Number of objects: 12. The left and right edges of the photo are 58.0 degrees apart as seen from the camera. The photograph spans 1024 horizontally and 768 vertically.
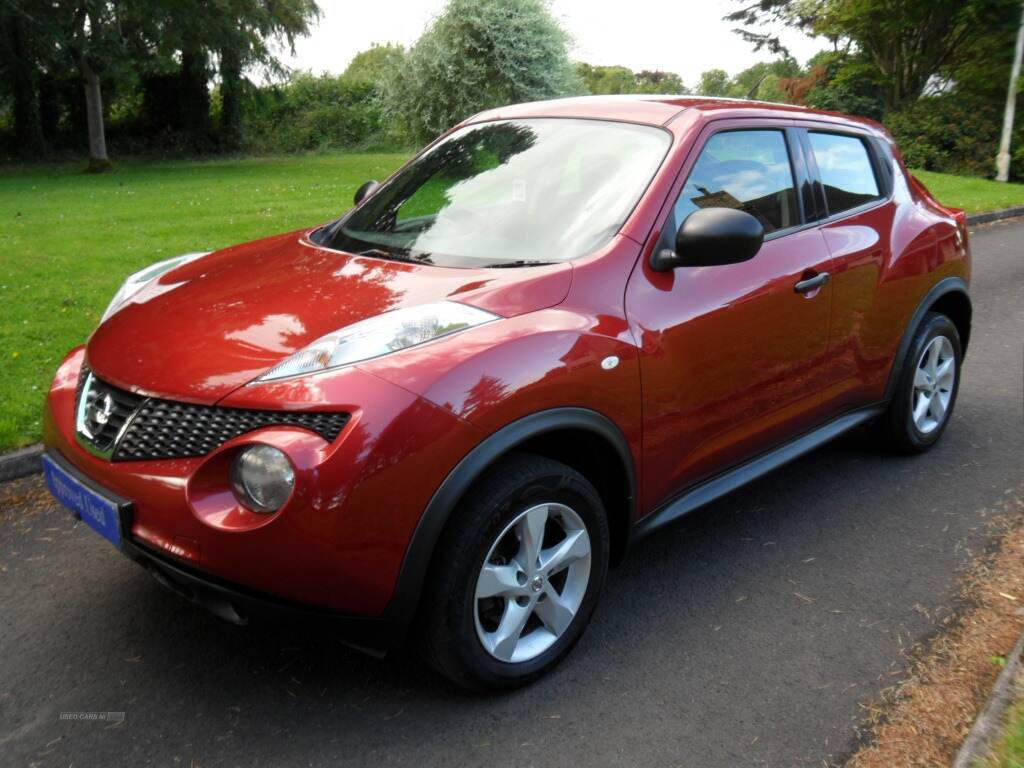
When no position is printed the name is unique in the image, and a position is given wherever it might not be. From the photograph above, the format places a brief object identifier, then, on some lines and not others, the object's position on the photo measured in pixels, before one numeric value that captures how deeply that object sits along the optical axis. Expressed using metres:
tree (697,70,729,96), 77.69
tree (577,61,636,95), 74.11
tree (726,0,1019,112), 22.97
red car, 2.38
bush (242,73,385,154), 36.31
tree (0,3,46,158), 24.82
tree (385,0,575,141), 24.08
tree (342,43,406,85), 25.08
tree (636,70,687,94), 72.28
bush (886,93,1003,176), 22.67
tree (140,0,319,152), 24.19
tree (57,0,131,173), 22.61
